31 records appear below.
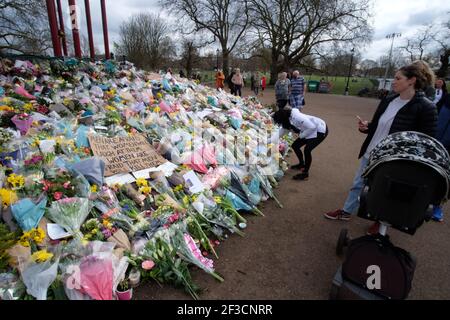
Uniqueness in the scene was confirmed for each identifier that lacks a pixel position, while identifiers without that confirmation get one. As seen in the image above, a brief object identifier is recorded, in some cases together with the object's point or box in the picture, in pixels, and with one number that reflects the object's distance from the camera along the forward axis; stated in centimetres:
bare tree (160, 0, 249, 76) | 2561
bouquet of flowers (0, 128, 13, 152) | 302
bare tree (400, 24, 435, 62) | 3126
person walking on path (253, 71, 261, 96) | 1620
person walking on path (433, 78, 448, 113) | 637
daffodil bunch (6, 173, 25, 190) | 247
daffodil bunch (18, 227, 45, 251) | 206
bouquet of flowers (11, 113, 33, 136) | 352
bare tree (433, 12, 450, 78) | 2286
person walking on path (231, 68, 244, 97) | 1120
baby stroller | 175
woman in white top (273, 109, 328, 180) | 417
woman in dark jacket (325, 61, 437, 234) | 231
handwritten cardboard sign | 329
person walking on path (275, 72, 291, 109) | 827
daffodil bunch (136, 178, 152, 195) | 300
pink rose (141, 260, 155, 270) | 221
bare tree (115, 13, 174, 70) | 2819
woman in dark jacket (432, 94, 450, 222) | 337
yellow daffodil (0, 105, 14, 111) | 385
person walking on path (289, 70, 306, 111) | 795
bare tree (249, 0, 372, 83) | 2339
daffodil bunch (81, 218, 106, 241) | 234
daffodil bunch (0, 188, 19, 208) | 224
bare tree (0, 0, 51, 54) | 1578
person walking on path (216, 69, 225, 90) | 1215
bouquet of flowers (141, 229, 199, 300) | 221
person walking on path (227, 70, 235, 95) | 1147
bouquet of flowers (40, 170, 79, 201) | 252
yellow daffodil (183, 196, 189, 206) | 301
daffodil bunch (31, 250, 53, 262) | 198
